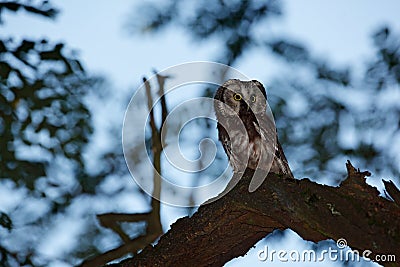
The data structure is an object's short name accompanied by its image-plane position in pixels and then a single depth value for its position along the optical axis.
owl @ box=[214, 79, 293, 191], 8.05
